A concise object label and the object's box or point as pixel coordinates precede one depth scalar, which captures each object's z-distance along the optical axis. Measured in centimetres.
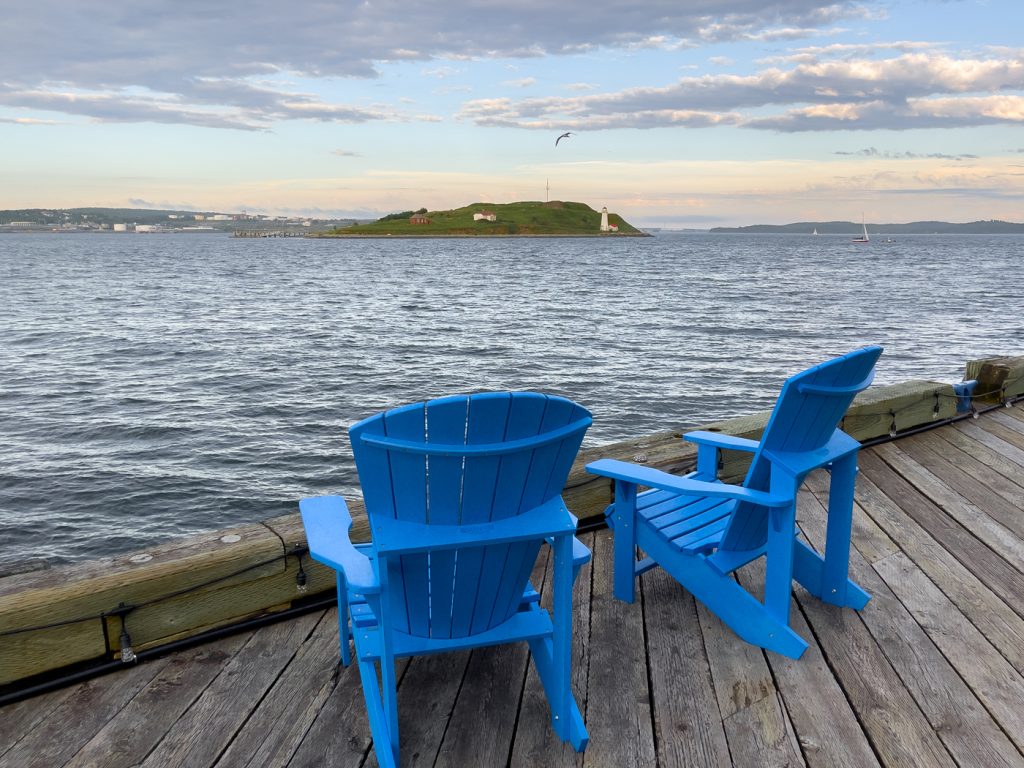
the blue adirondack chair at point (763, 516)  278
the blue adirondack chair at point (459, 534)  206
